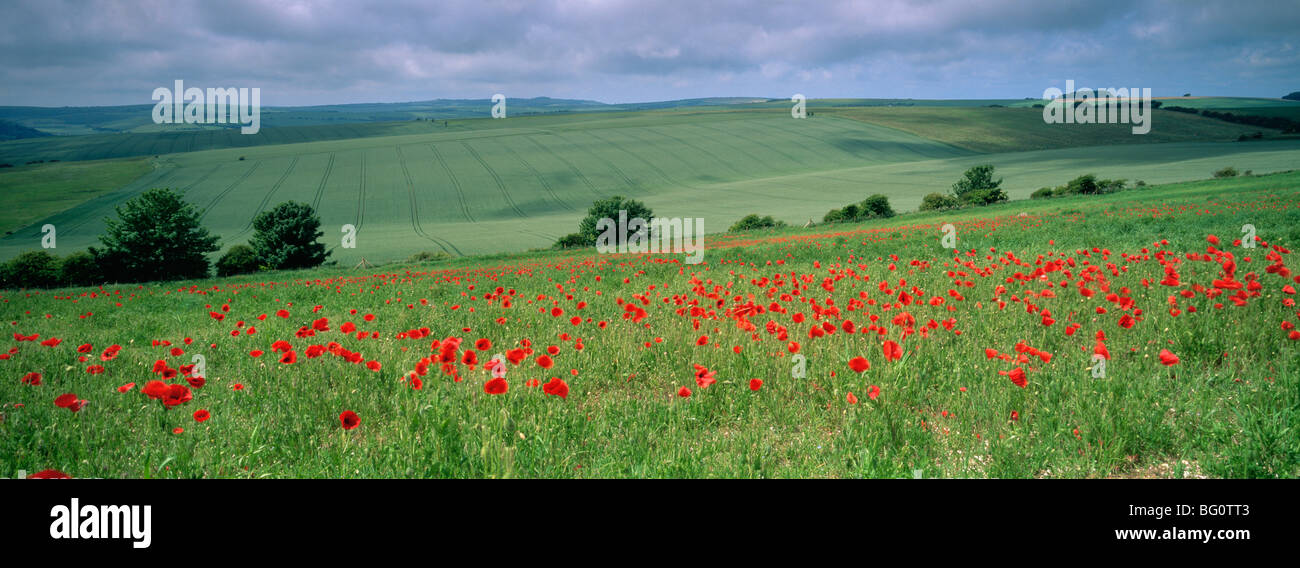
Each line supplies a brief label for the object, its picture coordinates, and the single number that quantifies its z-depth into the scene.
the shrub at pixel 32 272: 29.84
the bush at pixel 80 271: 31.38
